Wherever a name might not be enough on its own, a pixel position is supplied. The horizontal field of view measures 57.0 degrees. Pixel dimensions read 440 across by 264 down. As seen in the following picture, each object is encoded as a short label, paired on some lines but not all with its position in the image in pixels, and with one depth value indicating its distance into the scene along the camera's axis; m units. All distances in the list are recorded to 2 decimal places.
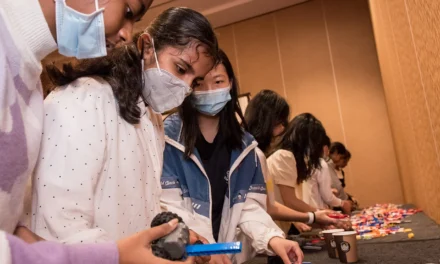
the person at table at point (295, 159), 2.40
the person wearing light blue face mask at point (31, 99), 0.55
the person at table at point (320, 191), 2.89
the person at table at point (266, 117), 2.20
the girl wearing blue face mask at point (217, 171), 1.39
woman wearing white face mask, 0.74
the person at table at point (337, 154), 4.64
